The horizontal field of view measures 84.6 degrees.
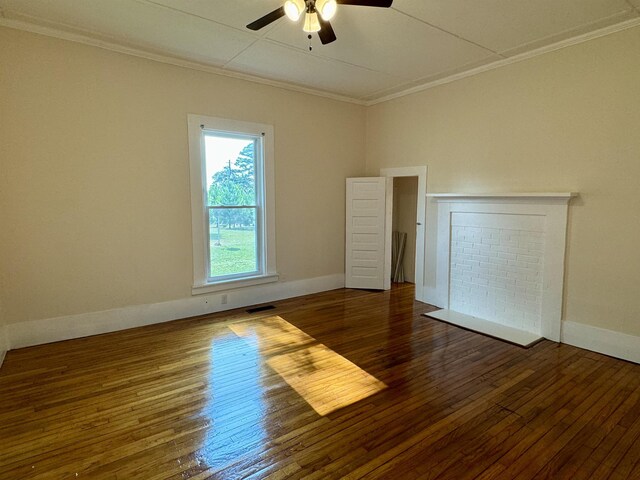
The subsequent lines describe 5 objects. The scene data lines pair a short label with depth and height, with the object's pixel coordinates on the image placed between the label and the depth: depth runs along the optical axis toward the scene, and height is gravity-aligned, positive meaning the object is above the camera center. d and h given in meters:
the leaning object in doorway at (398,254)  6.19 -0.85
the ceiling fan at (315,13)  2.27 +1.31
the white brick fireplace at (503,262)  3.53 -0.64
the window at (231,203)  4.25 +0.04
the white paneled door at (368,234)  5.41 -0.44
